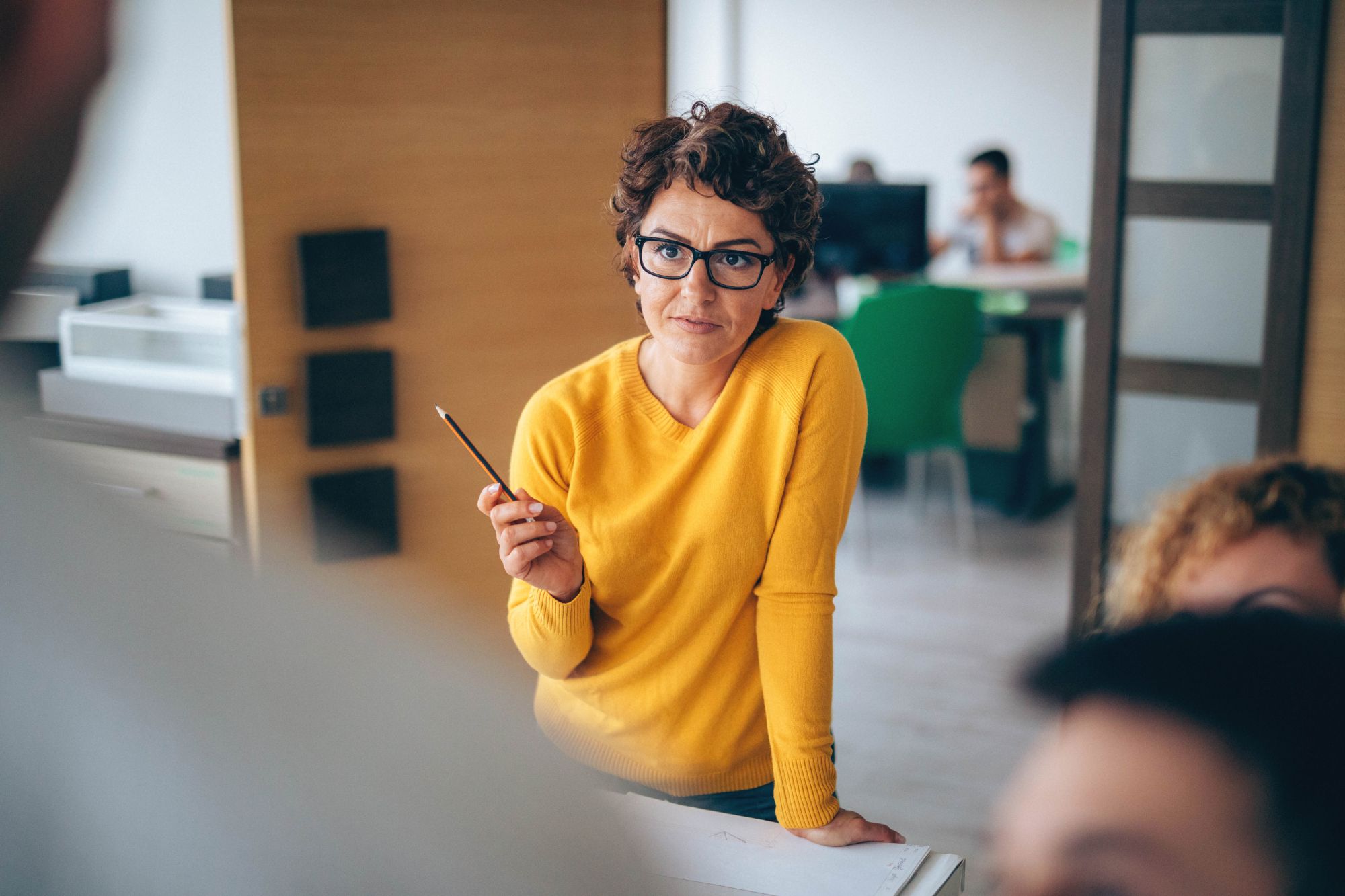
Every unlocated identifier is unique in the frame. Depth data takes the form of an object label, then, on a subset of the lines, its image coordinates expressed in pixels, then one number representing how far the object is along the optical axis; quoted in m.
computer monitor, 5.46
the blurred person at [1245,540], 1.57
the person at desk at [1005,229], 5.91
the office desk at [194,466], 2.48
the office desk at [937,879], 1.17
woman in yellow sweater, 1.33
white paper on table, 1.19
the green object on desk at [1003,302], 5.34
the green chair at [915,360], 4.59
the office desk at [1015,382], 5.23
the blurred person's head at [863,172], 5.92
